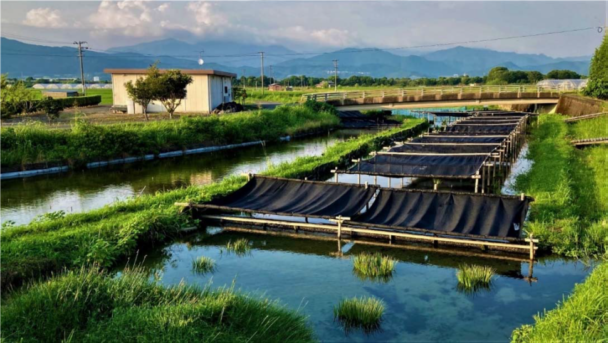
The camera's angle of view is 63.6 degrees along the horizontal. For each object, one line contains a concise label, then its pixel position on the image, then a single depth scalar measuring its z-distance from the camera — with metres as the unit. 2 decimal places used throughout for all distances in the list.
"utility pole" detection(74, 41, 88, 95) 53.28
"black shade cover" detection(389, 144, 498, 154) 18.04
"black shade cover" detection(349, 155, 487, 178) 14.16
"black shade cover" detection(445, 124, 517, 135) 24.49
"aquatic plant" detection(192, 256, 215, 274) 9.39
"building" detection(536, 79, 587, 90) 45.24
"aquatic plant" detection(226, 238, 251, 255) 10.54
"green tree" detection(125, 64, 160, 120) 29.92
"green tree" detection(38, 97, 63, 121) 29.22
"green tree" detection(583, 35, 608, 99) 34.25
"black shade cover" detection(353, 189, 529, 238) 9.80
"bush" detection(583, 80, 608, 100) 33.94
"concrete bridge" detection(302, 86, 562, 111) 42.06
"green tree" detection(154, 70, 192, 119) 29.98
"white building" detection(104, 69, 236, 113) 37.06
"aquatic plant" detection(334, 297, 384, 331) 7.07
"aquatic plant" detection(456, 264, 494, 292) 8.38
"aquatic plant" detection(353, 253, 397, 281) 8.91
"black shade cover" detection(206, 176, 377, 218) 11.38
